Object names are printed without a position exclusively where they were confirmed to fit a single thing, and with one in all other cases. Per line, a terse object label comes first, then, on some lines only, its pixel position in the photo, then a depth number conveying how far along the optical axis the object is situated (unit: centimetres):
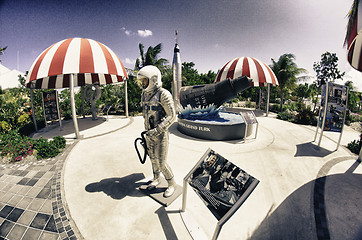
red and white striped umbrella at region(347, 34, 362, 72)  457
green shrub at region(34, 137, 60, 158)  525
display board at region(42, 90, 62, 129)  825
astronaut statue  280
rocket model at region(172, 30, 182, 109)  994
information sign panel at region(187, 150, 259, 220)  200
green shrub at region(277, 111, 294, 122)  1187
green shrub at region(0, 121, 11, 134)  760
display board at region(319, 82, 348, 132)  593
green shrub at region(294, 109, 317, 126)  1047
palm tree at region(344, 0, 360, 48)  269
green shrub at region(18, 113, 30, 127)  879
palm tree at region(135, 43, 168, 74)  1740
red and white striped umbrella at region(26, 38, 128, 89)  663
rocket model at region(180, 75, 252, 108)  762
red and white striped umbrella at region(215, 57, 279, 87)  1237
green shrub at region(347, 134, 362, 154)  601
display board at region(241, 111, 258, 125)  664
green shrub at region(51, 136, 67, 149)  585
